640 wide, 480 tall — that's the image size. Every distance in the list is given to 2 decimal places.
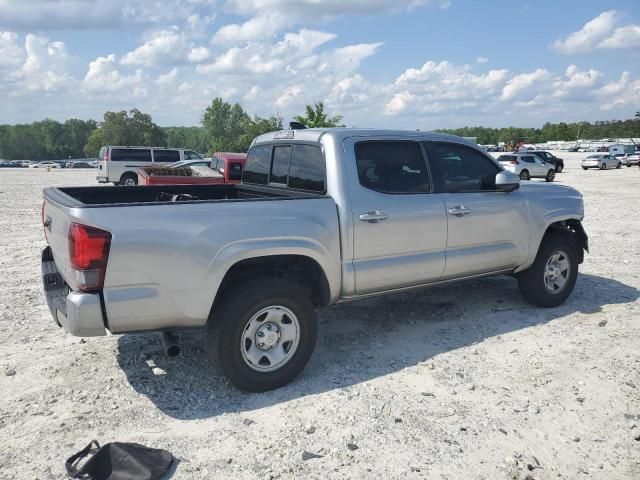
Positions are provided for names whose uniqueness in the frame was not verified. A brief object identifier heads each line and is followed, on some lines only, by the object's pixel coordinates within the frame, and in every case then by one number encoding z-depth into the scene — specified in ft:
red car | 40.50
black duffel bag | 9.00
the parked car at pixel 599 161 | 128.67
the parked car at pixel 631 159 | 138.94
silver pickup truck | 10.49
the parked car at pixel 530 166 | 94.58
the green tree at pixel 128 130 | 299.99
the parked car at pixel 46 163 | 236.18
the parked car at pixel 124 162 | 80.12
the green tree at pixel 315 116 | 157.99
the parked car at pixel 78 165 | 242.27
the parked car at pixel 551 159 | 105.81
